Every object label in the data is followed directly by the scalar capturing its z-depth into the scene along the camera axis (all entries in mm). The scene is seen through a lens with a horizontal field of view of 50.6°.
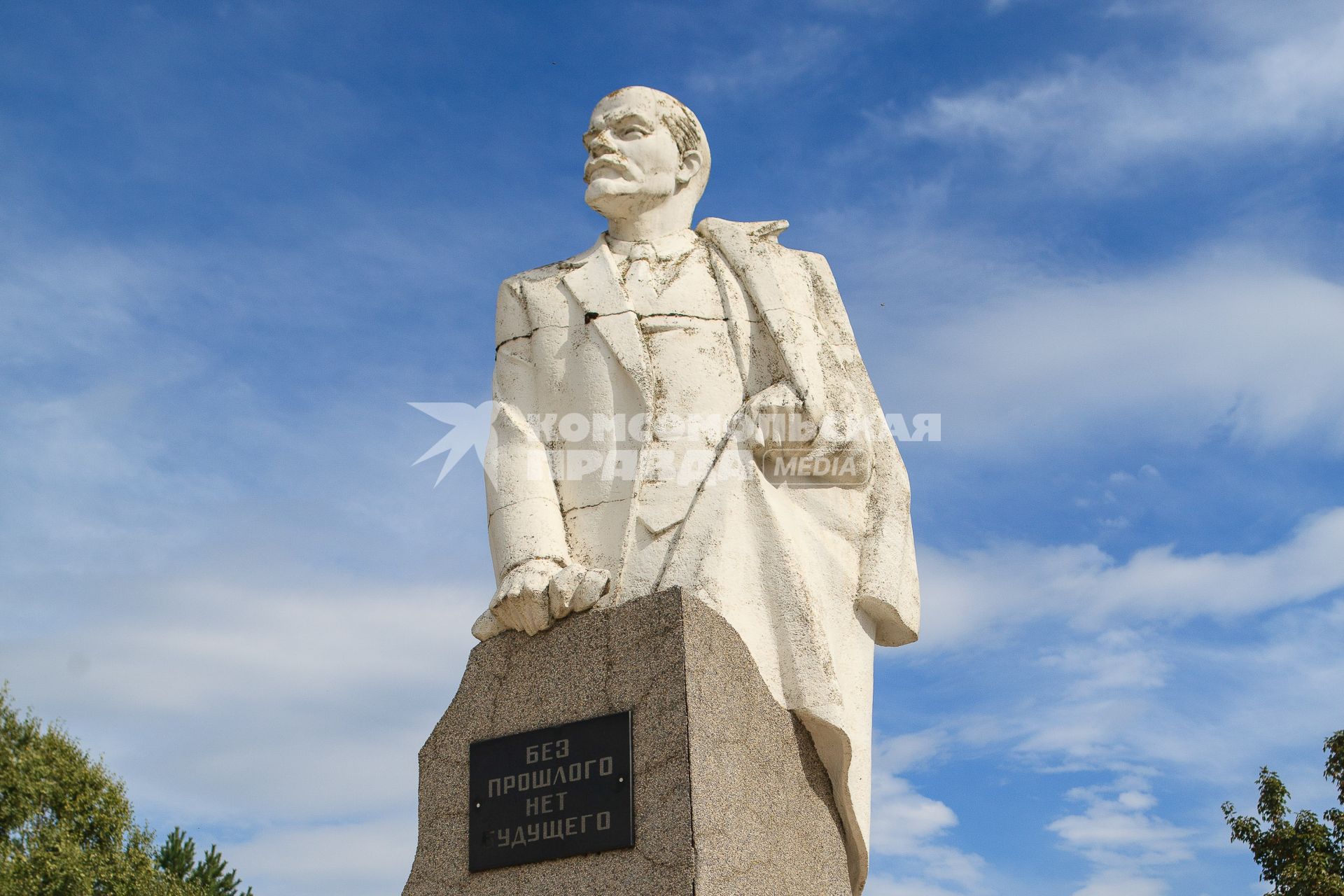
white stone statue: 5145
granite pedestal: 4461
